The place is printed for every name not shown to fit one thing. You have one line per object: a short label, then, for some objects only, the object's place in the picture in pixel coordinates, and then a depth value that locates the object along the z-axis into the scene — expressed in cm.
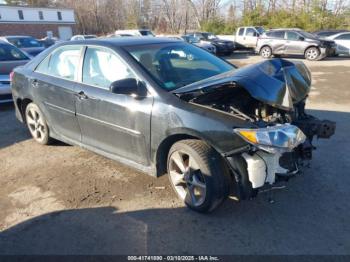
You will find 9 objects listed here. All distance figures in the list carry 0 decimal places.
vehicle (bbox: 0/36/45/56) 1519
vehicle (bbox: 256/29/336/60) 1730
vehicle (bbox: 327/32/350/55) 1872
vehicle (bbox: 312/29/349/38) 2059
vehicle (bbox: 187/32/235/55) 2150
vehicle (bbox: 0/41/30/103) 767
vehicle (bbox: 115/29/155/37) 2236
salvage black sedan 295
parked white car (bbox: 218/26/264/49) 2290
